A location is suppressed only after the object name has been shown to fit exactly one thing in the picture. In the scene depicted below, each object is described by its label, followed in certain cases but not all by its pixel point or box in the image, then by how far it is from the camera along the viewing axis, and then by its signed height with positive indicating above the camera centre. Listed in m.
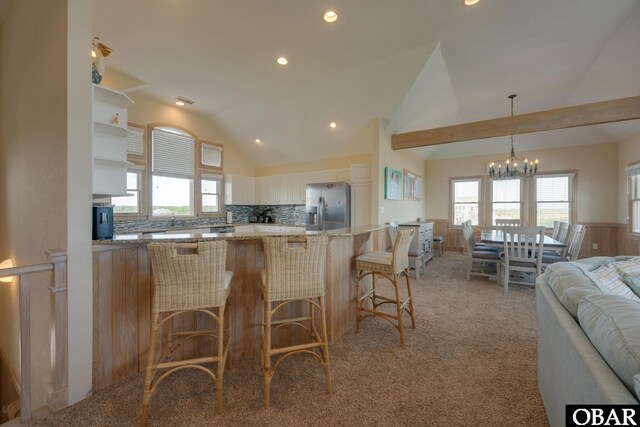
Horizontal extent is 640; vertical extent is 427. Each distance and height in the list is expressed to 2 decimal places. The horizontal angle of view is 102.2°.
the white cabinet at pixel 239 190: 5.85 +0.51
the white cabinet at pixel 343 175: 5.17 +0.75
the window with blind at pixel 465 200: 6.95 +0.33
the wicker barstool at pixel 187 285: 1.46 -0.43
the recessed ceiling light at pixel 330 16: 2.69 +2.07
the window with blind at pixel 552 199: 6.01 +0.31
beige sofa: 0.78 -0.50
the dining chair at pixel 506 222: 5.00 -0.19
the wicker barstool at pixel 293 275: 1.68 -0.43
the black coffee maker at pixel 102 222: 1.75 -0.08
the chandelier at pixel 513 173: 4.69 +0.72
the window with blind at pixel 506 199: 6.49 +0.33
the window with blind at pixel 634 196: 4.88 +0.31
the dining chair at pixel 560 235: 4.08 -0.41
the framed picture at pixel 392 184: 4.88 +0.56
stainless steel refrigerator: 4.92 +0.13
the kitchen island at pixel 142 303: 1.73 -0.68
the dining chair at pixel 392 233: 4.75 -0.40
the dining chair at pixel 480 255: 4.19 -0.72
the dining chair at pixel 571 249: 3.64 -0.54
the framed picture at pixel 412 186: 5.96 +0.64
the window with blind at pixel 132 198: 4.16 +0.22
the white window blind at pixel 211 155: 5.46 +1.22
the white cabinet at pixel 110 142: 2.25 +0.63
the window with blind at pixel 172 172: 4.65 +0.74
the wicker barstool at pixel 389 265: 2.32 -0.50
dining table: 3.74 -0.45
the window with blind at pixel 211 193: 5.46 +0.40
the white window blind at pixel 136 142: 4.29 +1.16
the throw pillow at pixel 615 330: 0.77 -0.41
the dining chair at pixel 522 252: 3.56 -0.57
